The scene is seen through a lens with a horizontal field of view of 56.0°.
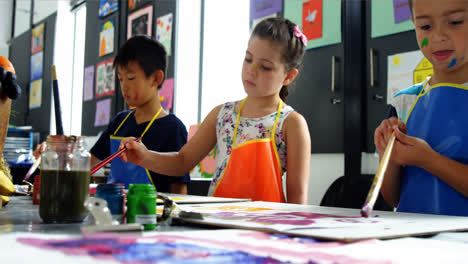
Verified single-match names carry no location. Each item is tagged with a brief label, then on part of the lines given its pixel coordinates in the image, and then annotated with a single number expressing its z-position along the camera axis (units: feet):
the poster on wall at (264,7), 8.55
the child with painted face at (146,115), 5.38
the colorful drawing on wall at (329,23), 7.55
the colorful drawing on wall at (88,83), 15.31
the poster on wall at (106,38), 14.30
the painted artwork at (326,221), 1.72
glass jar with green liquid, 1.99
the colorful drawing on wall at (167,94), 11.32
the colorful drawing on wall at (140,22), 12.48
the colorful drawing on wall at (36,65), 18.94
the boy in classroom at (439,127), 3.04
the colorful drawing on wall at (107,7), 14.12
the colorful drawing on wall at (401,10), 6.67
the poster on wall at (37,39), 18.86
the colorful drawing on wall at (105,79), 14.15
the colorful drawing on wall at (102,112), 14.15
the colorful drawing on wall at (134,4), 12.91
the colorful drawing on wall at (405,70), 6.57
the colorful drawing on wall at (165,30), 11.54
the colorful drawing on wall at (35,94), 18.88
